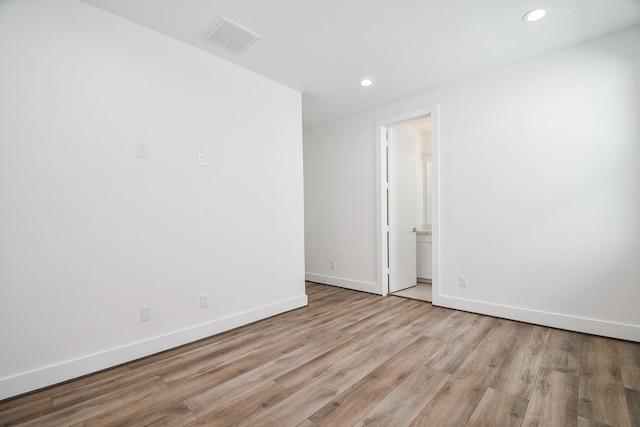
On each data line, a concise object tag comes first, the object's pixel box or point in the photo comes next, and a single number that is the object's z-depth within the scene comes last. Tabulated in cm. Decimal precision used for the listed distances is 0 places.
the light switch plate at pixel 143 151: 233
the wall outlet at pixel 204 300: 268
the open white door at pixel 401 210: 425
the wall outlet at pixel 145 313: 232
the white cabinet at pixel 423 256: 488
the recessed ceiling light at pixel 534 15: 221
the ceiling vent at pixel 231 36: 234
